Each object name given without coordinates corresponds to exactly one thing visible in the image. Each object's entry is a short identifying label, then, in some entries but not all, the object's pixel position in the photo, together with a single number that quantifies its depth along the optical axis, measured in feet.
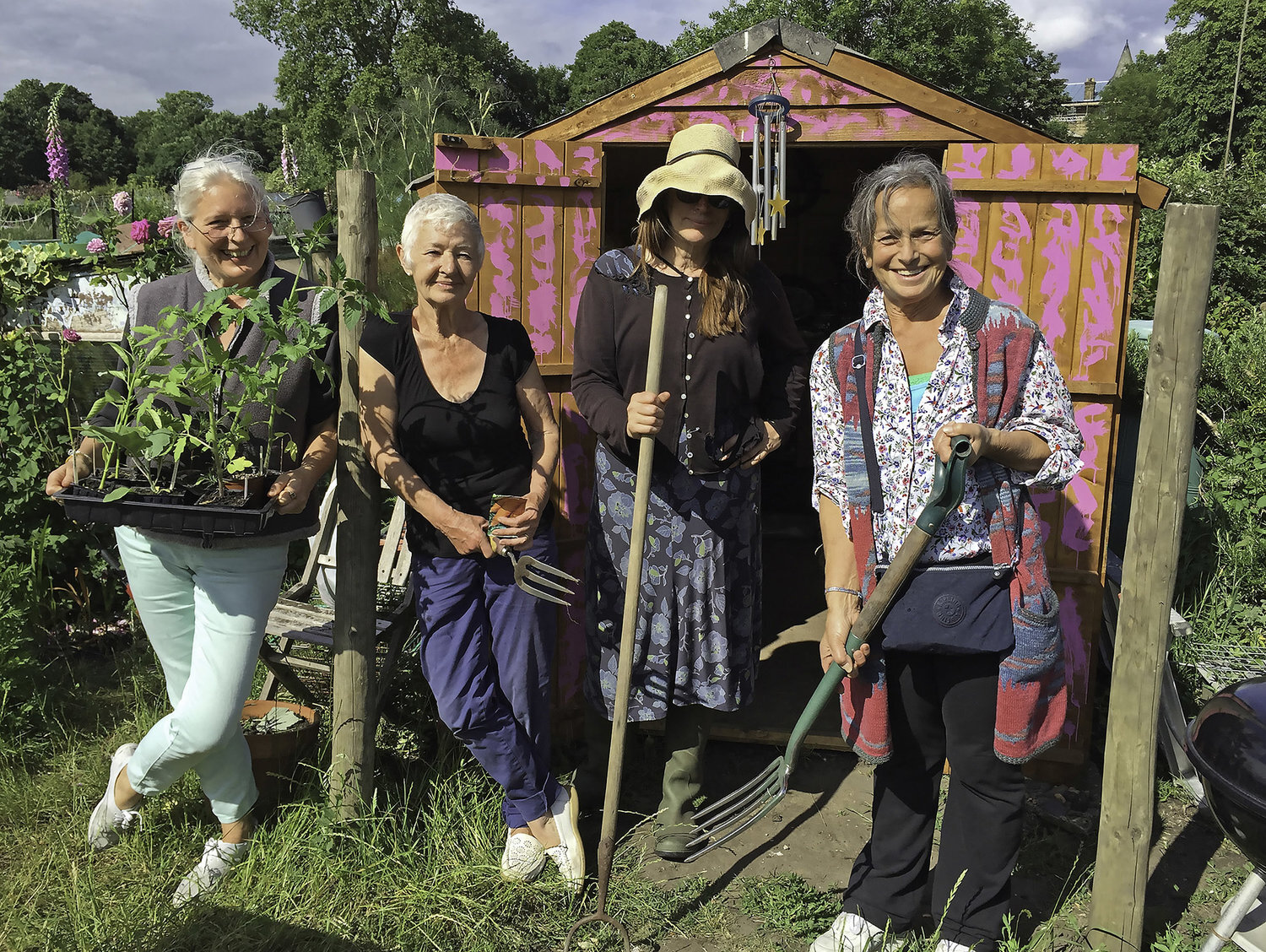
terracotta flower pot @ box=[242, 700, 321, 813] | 10.28
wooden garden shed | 11.36
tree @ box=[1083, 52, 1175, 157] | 131.64
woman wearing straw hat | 9.45
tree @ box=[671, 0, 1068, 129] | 89.92
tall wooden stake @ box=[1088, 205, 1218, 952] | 7.47
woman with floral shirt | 7.41
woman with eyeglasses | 8.12
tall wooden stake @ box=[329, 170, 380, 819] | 9.04
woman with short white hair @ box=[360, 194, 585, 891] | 8.86
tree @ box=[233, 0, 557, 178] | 105.19
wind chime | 11.93
